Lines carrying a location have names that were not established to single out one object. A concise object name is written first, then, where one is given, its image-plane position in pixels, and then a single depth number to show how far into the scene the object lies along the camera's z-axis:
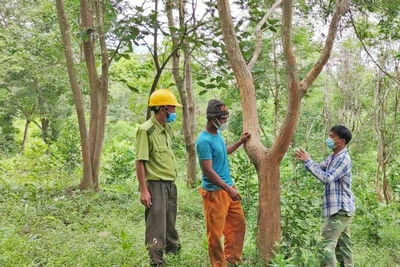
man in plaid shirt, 3.68
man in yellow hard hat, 3.67
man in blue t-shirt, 3.55
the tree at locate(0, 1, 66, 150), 10.19
